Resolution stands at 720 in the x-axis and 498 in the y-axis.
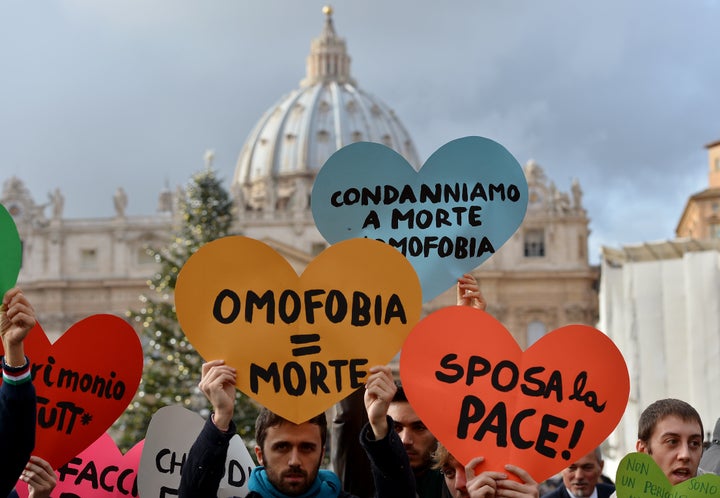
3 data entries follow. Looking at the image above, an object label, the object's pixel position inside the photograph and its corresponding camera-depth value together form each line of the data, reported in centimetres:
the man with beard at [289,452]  501
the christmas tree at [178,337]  2856
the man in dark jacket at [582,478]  714
